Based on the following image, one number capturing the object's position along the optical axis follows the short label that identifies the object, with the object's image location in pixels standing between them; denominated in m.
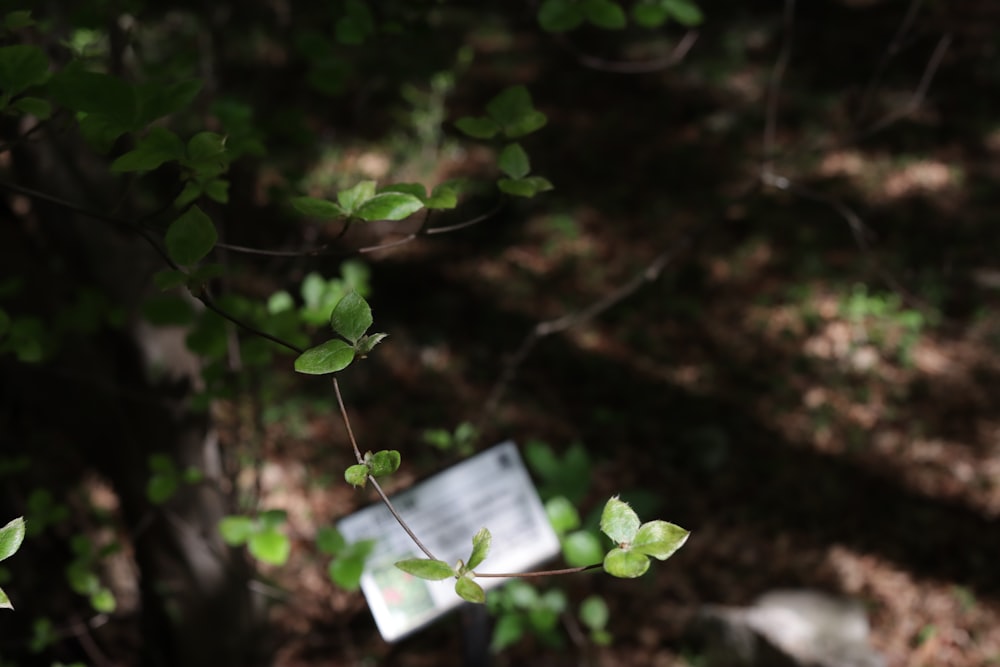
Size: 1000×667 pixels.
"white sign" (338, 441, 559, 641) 1.48
